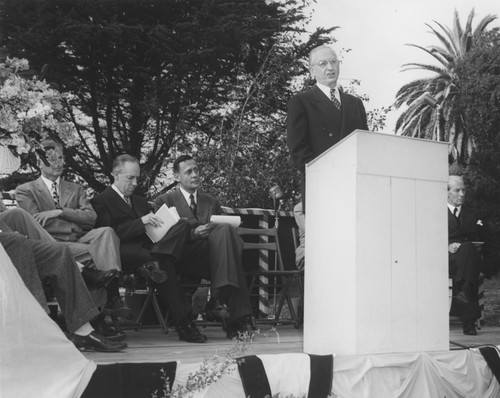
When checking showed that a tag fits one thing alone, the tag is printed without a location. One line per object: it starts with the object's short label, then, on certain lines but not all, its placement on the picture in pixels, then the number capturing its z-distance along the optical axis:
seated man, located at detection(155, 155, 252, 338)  4.88
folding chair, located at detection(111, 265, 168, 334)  5.09
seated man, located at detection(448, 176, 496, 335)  5.89
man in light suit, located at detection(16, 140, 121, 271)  4.60
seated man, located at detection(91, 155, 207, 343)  4.77
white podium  3.46
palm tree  25.94
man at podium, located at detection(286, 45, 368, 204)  4.46
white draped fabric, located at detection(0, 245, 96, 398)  2.88
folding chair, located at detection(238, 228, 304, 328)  5.72
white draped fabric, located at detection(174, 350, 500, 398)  3.26
